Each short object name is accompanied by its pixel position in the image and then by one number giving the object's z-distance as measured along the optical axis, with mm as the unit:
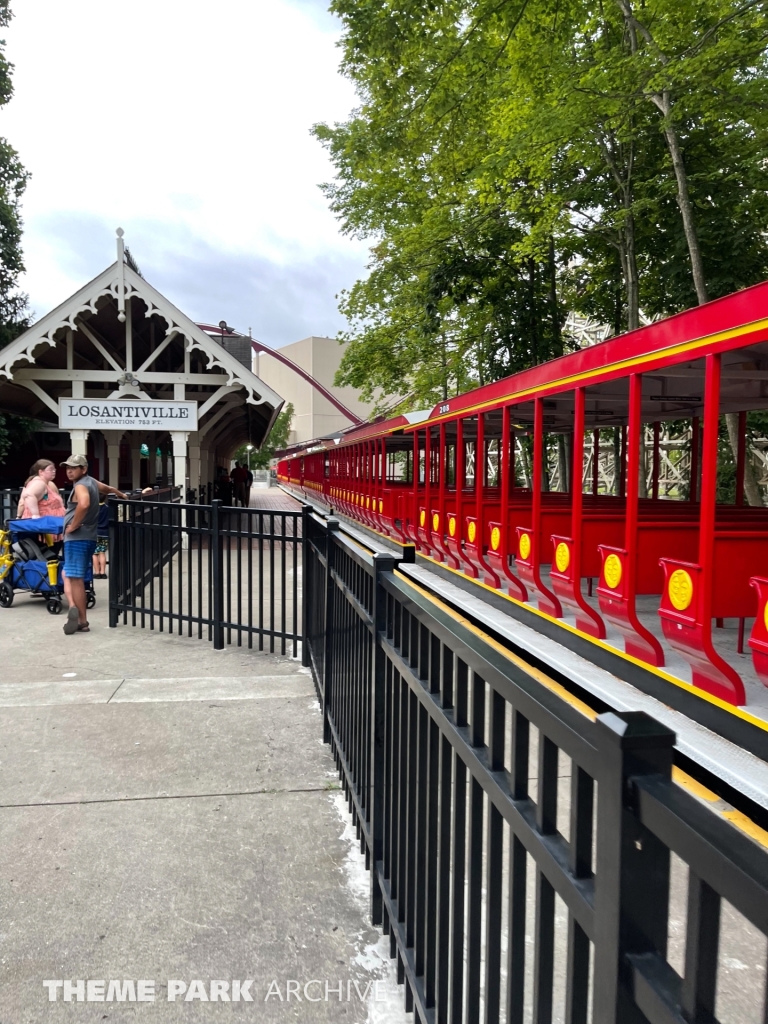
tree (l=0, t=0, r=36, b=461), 23359
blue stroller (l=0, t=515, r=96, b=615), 8734
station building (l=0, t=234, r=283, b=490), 14727
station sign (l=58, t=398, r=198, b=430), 14867
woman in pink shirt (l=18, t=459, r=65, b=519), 9422
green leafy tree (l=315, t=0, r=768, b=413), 11250
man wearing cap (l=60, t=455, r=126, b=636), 7191
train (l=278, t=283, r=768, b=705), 4176
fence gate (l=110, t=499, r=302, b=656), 6777
